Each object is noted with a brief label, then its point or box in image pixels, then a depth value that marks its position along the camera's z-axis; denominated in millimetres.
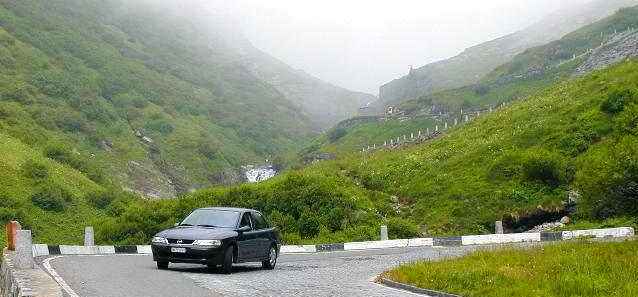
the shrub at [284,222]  40656
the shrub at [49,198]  71250
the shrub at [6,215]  64875
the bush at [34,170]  74875
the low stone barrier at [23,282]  11195
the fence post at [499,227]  35722
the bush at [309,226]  40094
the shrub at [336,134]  149862
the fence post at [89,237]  31416
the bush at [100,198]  78250
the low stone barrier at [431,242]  30412
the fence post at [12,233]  16111
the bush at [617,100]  46594
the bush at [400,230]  39219
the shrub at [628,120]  42594
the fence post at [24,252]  15358
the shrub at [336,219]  40225
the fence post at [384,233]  35375
